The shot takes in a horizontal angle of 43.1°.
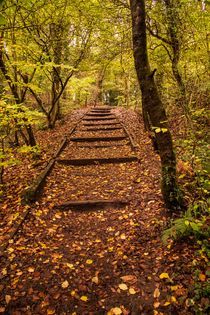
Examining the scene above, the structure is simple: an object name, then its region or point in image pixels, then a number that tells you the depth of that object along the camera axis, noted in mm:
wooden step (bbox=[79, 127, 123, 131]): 11453
